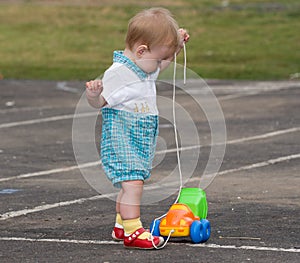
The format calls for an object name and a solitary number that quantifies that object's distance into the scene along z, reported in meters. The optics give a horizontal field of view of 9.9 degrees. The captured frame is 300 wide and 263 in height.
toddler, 11.20
